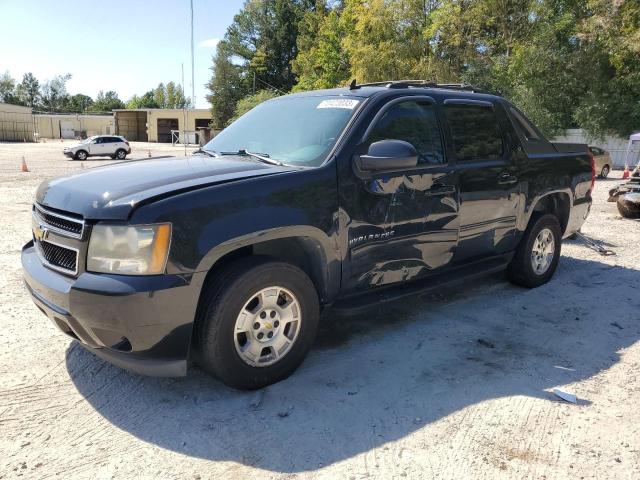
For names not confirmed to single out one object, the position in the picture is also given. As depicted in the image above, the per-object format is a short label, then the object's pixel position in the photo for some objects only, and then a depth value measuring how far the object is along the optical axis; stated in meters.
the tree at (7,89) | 117.69
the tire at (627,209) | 10.09
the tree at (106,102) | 119.62
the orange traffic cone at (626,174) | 21.03
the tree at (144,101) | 135.62
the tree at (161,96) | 133.25
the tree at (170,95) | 128.25
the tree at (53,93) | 122.62
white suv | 32.66
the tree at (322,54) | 42.72
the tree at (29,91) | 121.31
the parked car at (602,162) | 21.27
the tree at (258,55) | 66.38
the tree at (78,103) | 124.81
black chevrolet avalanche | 2.84
